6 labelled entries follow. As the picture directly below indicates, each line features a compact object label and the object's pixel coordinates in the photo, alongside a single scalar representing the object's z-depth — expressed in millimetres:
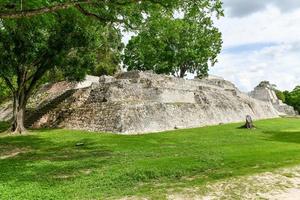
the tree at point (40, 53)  17490
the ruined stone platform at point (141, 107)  18767
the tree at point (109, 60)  35169
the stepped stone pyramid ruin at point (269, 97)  45707
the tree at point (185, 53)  38196
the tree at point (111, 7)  8088
